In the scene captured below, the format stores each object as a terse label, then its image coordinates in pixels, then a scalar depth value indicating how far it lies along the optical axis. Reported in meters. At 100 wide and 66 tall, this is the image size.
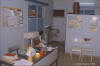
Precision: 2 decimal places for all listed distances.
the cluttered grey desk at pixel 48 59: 1.84
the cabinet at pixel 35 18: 3.73
